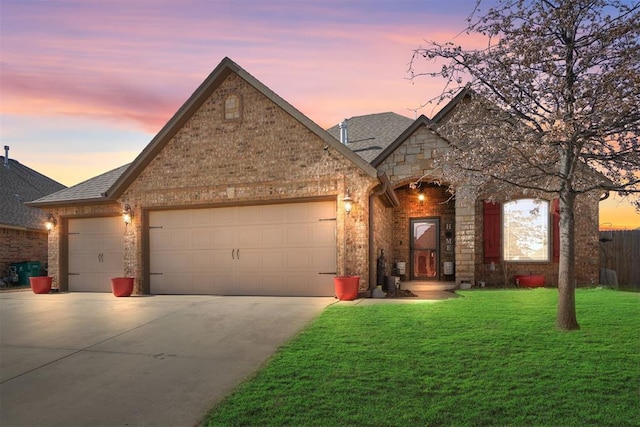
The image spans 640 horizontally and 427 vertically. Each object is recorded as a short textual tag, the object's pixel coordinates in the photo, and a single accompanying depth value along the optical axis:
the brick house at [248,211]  10.91
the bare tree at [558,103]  5.95
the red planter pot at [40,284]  13.52
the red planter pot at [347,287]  9.89
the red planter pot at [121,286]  12.01
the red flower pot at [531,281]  13.43
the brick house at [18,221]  18.36
